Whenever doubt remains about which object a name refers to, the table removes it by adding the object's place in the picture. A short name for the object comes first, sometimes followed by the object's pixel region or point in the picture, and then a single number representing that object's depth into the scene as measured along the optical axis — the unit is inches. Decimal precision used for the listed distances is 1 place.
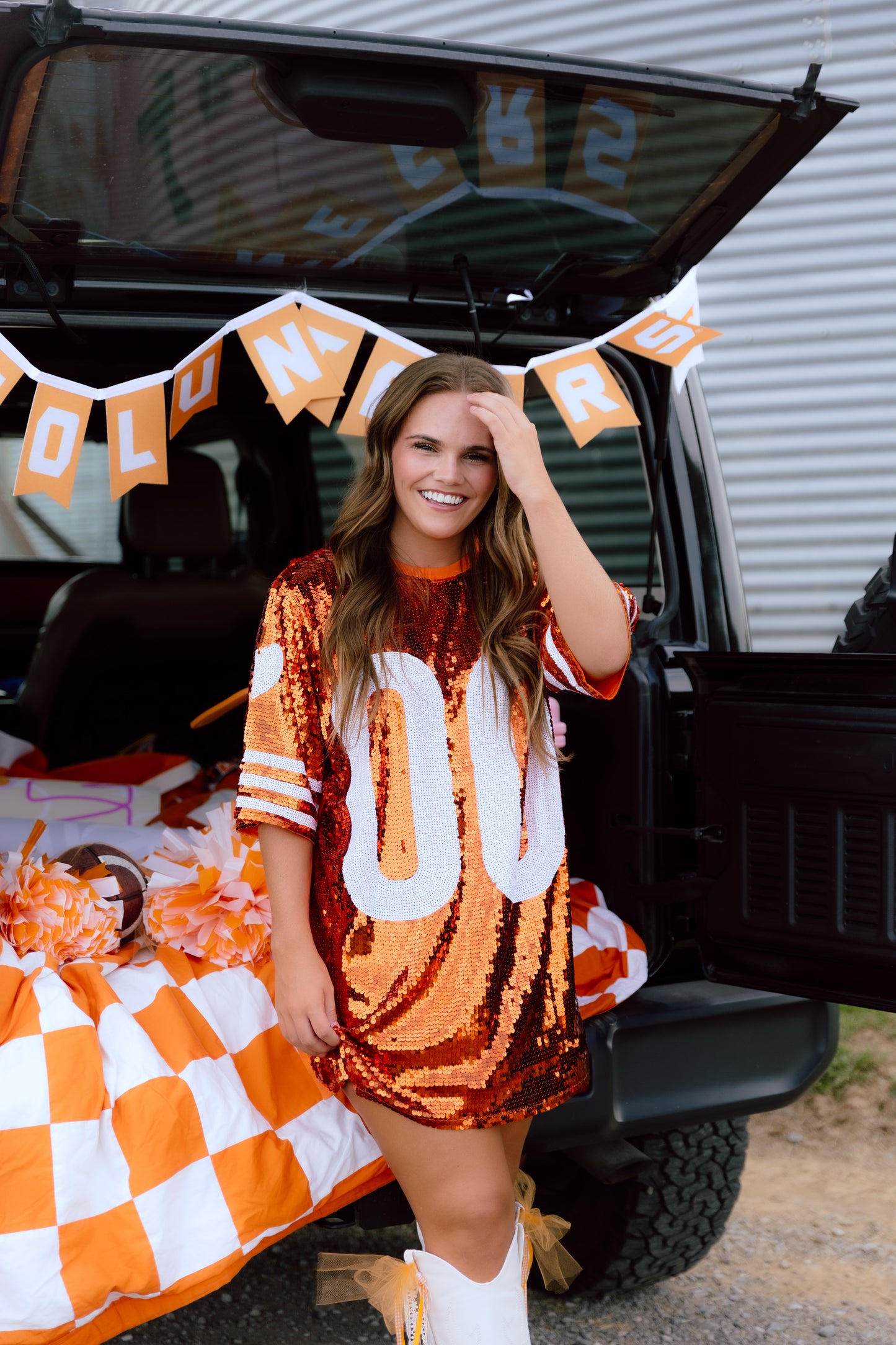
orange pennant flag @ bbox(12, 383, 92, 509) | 77.7
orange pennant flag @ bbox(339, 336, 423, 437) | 83.5
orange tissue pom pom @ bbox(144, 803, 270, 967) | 78.6
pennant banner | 76.1
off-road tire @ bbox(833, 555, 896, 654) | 83.1
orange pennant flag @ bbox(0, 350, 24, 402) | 75.9
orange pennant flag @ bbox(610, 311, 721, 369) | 86.7
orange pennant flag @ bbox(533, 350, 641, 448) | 84.4
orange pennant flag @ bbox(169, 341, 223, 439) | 80.6
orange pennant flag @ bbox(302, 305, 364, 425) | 82.0
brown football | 81.4
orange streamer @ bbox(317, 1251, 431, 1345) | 64.2
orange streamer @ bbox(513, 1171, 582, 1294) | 73.0
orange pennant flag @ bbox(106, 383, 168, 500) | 80.2
